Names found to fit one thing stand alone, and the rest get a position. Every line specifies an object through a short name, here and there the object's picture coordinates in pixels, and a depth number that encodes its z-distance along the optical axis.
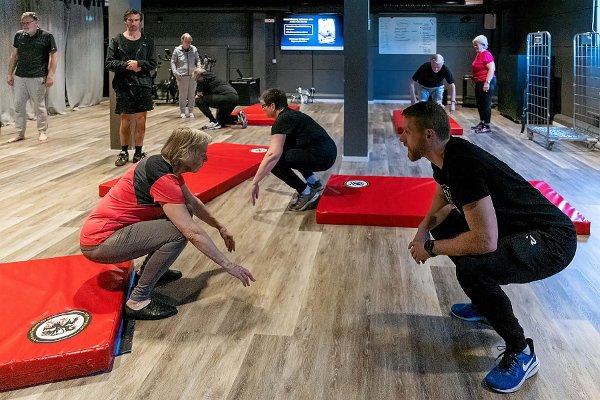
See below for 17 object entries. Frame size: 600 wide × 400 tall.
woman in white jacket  10.36
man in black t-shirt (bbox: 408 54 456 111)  8.75
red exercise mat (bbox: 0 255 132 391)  2.29
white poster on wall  13.62
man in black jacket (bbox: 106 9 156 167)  5.99
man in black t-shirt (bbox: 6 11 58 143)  7.32
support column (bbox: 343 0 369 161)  6.43
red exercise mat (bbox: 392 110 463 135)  8.01
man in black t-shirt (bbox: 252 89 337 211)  4.44
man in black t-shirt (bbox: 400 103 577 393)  2.25
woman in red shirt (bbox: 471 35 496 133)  8.37
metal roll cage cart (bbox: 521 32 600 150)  7.58
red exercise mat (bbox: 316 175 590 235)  4.27
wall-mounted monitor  13.70
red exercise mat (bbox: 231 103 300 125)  9.65
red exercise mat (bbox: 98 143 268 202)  4.97
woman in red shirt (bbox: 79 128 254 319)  2.62
